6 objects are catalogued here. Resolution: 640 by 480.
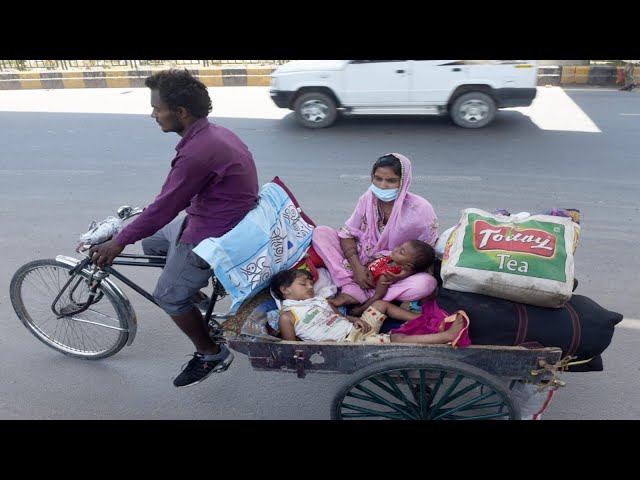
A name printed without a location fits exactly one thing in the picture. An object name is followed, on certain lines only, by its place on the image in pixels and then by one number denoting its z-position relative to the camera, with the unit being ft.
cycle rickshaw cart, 7.09
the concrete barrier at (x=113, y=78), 38.60
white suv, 24.08
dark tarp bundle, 7.18
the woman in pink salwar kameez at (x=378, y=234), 9.09
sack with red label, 7.13
